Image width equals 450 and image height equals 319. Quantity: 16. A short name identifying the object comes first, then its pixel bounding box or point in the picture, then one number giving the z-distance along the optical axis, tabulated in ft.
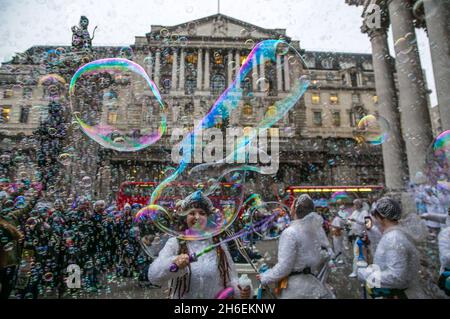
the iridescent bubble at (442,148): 22.29
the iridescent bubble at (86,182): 29.04
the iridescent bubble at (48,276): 18.05
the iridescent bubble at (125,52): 32.46
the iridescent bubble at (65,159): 29.17
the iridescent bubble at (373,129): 34.86
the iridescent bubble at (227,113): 13.39
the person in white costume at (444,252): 11.43
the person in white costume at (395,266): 8.40
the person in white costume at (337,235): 31.35
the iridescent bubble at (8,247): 14.05
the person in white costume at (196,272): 7.71
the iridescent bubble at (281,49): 28.99
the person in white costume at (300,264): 9.22
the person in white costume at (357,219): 23.01
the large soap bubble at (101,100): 22.22
